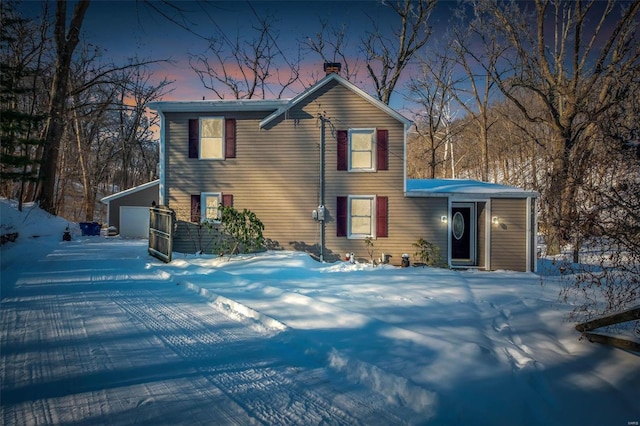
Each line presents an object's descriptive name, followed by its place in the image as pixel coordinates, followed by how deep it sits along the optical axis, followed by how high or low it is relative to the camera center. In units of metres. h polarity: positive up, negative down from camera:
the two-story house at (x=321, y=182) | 12.42 +1.22
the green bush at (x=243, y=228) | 11.24 -0.47
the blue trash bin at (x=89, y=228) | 19.67 -0.90
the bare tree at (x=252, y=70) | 24.01 +10.51
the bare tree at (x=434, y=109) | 23.66 +8.03
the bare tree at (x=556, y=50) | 14.10 +7.63
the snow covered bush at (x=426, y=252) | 12.15 -1.32
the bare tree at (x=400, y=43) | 20.27 +11.04
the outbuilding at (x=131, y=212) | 19.20 +0.06
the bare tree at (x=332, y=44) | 23.06 +11.95
